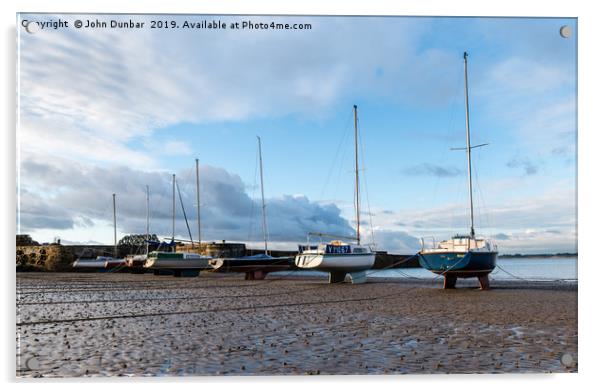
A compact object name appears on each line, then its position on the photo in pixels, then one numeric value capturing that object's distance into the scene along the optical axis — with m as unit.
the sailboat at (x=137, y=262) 53.78
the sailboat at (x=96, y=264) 60.00
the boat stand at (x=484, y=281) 26.64
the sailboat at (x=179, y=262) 47.56
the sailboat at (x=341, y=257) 31.52
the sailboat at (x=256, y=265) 39.75
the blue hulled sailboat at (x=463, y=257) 25.58
